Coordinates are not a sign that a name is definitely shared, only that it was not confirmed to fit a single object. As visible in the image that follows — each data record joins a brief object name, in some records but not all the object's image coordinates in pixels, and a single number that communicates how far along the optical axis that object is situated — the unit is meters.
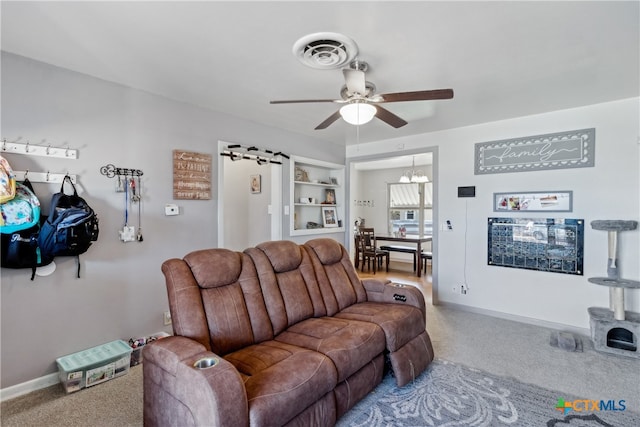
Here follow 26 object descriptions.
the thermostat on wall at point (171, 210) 3.18
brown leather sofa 1.47
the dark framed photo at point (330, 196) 5.55
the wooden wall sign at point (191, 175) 3.25
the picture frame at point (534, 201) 3.61
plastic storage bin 2.34
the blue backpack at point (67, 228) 2.30
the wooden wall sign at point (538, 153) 3.49
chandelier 7.12
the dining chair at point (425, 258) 6.61
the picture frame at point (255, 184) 5.05
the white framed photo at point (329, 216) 5.39
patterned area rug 2.00
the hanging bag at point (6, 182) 2.04
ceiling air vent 2.10
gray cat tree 2.96
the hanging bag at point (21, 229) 2.14
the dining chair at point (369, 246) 6.69
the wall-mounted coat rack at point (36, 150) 2.29
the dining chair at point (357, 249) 6.95
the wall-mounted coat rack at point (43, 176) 2.34
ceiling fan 2.23
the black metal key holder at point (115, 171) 2.77
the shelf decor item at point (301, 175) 4.97
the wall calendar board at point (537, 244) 3.55
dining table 6.42
